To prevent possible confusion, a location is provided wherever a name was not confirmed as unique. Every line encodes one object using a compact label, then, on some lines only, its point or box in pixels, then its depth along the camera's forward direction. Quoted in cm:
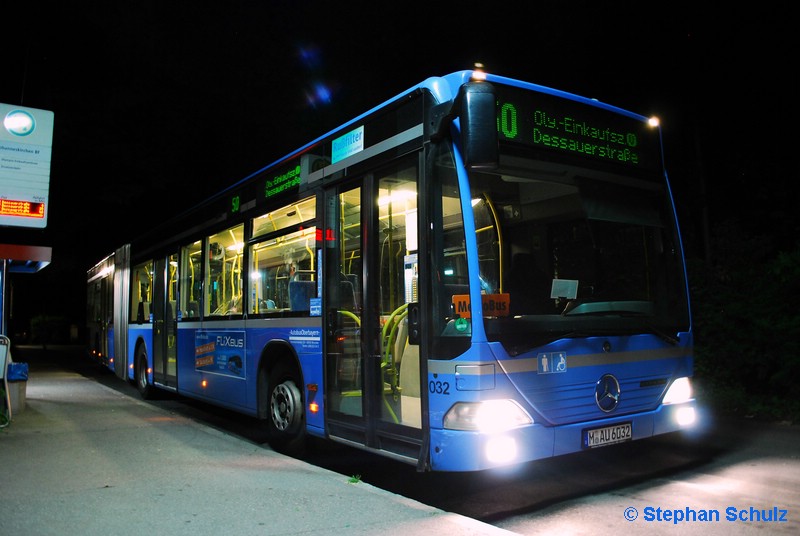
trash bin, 962
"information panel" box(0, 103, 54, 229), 927
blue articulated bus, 467
